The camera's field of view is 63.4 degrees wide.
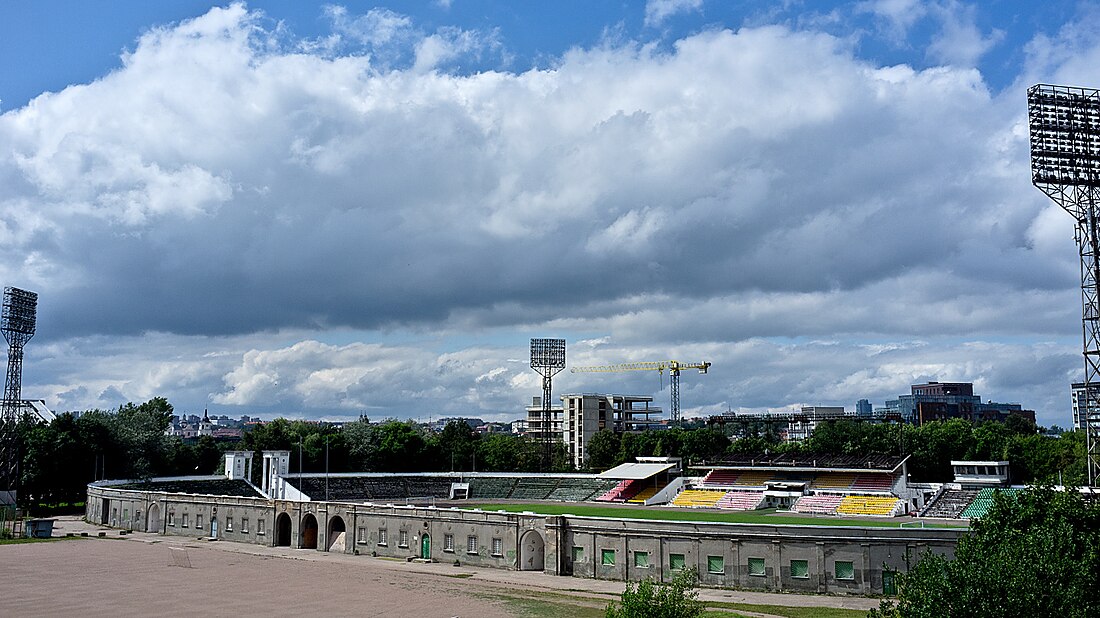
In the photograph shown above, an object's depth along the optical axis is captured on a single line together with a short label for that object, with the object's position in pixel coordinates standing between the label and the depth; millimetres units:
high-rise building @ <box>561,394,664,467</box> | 181125
